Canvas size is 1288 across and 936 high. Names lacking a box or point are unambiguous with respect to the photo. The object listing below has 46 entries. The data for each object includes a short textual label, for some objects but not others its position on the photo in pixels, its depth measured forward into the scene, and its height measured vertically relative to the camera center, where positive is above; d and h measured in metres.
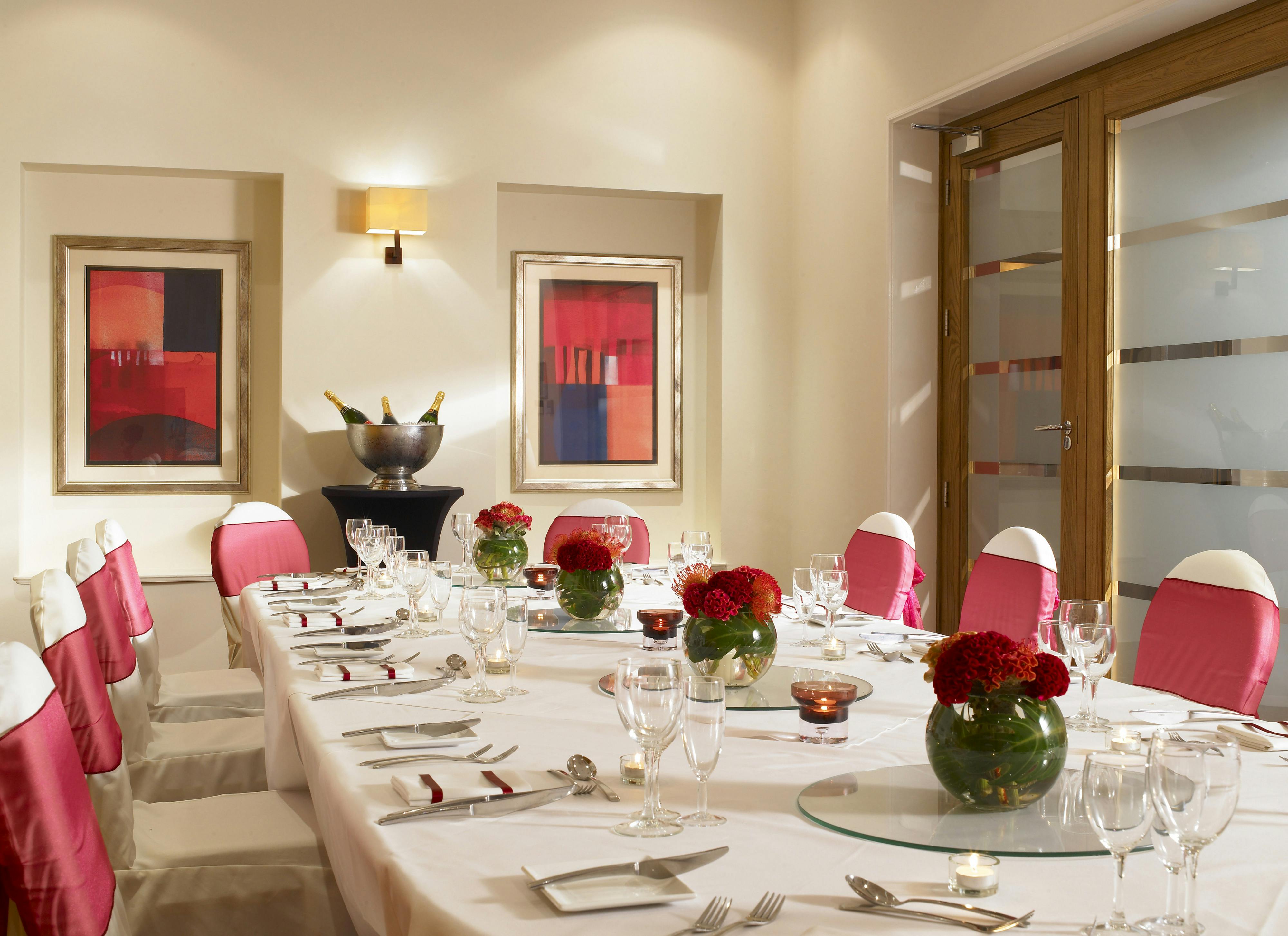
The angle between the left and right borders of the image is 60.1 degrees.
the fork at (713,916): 0.99 -0.41
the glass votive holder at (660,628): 2.27 -0.34
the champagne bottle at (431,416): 5.13 +0.20
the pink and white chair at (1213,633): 2.06 -0.33
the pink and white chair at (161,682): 3.04 -0.67
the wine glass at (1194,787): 0.91 -0.27
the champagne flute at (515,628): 1.83 -0.28
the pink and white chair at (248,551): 3.76 -0.32
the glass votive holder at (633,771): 1.41 -0.40
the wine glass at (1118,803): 0.94 -0.29
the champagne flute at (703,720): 1.19 -0.28
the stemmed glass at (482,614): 1.80 -0.25
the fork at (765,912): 1.01 -0.42
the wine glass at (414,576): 2.40 -0.25
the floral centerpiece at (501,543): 3.17 -0.24
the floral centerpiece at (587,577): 2.57 -0.27
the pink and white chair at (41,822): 1.18 -0.40
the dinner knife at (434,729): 1.62 -0.40
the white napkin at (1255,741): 1.61 -0.41
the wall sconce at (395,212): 5.16 +1.15
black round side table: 4.85 -0.21
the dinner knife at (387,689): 1.90 -0.40
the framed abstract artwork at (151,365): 5.32 +0.45
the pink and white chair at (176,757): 2.47 -0.67
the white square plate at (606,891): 1.04 -0.41
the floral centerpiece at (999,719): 1.26 -0.29
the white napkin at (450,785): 1.34 -0.40
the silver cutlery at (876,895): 1.03 -0.41
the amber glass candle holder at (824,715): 1.59 -0.36
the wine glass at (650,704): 1.20 -0.26
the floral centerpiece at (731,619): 1.80 -0.26
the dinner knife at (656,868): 1.09 -0.41
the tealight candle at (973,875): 1.06 -0.40
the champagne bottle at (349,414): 4.98 +0.20
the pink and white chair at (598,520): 4.18 -0.23
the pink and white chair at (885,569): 3.29 -0.33
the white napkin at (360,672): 2.03 -0.39
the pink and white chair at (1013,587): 2.70 -0.32
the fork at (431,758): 1.49 -0.41
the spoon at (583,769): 1.41 -0.40
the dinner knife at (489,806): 1.28 -0.41
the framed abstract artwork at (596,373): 5.87 +0.47
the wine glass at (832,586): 2.22 -0.25
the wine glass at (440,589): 2.34 -0.27
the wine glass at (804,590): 2.25 -0.26
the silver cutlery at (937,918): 0.99 -0.42
